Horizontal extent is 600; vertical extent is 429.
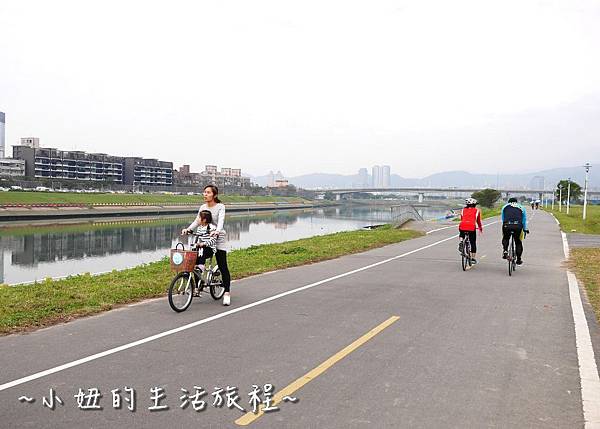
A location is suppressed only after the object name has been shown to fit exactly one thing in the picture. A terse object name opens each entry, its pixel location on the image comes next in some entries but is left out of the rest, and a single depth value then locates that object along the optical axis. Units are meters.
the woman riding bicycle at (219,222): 7.77
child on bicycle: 7.61
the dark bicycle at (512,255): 11.45
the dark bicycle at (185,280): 7.28
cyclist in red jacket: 12.26
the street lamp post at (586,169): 38.26
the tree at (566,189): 72.25
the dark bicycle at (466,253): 12.09
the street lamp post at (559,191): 71.46
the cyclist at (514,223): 11.62
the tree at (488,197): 91.31
